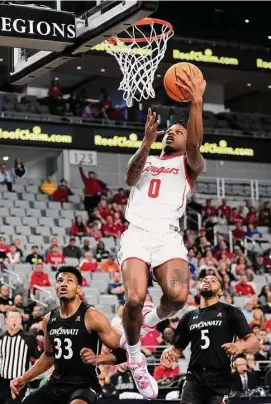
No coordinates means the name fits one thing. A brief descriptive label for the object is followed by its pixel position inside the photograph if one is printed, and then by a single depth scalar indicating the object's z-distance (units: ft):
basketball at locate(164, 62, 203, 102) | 29.84
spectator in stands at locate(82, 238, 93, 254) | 77.97
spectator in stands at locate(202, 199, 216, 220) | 97.88
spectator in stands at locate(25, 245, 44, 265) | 72.49
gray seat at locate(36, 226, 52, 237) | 84.02
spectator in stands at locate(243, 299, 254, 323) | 68.73
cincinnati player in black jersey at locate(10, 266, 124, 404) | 31.09
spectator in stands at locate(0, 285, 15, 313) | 59.57
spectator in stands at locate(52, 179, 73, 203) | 92.58
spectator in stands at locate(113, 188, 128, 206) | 94.32
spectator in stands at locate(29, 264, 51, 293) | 67.92
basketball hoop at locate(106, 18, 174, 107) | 38.45
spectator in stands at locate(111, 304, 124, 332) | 54.36
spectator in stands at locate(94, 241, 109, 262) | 77.66
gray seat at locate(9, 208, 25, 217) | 86.38
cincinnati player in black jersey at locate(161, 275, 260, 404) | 34.17
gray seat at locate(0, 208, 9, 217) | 85.54
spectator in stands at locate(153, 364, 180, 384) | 51.93
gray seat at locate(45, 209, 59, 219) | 88.48
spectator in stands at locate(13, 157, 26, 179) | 95.61
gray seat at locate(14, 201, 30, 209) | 88.33
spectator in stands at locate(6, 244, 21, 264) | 72.28
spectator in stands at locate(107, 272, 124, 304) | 69.82
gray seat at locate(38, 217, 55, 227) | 86.07
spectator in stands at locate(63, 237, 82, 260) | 76.02
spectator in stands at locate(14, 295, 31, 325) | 58.95
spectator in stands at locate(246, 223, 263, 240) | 96.43
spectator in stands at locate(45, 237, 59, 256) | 74.90
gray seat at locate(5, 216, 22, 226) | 84.17
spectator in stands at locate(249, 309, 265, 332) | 61.82
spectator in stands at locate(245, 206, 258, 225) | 99.30
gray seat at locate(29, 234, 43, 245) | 81.30
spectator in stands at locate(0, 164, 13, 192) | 90.38
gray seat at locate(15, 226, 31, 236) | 82.89
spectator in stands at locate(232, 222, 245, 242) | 95.11
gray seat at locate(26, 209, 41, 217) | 87.20
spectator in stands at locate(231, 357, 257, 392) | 48.57
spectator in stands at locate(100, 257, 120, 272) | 75.51
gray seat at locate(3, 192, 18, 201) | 88.84
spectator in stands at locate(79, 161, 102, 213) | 92.53
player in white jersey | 29.58
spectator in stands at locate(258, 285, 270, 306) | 74.18
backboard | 33.81
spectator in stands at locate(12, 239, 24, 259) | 73.87
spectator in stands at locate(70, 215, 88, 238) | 83.66
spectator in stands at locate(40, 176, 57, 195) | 93.61
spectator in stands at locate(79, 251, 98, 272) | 73.57
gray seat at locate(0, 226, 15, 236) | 81.72
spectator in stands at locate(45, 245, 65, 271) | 73.72
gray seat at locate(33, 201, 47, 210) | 89.30
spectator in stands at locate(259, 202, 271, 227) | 101.60
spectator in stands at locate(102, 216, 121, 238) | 86.12
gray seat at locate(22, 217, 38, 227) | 84.94
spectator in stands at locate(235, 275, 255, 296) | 76.23
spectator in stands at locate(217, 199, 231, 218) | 98.84
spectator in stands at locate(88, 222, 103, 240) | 83.35
